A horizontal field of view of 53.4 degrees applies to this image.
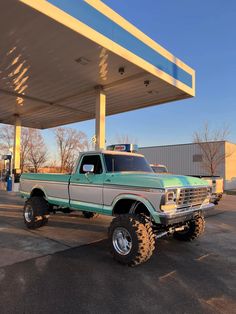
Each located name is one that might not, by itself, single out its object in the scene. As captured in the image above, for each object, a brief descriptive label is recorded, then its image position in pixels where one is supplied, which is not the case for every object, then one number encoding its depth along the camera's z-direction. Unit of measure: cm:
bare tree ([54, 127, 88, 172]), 4627
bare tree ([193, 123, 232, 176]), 2590
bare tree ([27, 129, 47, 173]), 4286
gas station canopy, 664
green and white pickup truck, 437
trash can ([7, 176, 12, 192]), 1682
